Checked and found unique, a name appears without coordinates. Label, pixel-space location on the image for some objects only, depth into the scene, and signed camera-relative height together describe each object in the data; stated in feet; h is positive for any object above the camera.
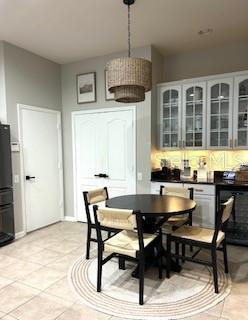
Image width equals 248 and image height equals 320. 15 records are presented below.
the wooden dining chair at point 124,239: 7.52 -3.12
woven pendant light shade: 7.86 +2.22
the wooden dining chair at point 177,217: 10.42 -3.01
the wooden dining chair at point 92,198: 10.65 -2.35
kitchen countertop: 11.63 -1.80
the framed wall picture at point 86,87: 15.07 +3.57
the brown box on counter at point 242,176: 12.32 -1.54
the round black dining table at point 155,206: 8.38 -2.18
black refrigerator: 11.93 -2.11
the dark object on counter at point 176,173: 14.15 -1.56
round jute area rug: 7.33 -4.75
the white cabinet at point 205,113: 12.49 +1.70
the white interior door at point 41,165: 13.93 -1.09
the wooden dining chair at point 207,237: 8.11 -3.15
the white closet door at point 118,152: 14.33 -0.35
